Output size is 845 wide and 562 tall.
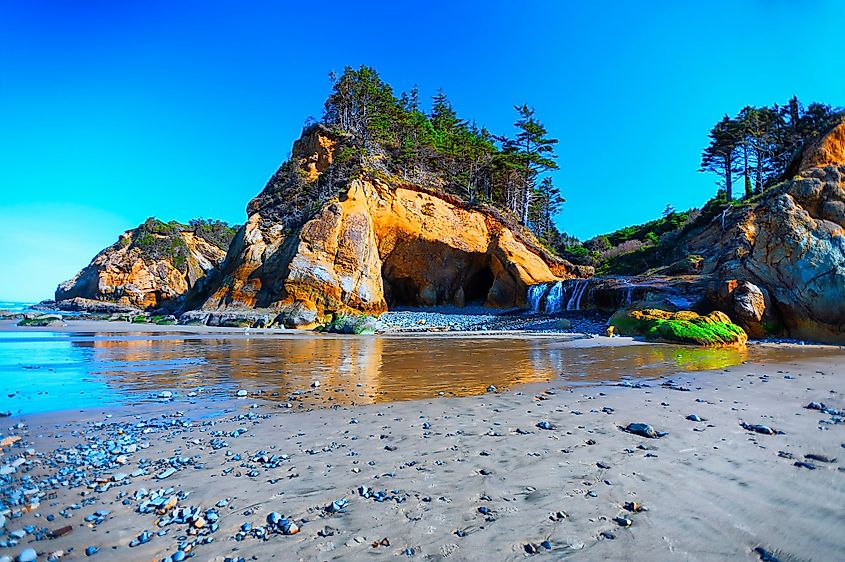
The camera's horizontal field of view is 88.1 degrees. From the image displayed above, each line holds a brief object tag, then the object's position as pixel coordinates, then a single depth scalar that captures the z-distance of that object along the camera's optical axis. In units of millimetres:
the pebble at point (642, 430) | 4195
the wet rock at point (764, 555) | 2146
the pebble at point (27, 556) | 2303
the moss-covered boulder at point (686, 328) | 13531
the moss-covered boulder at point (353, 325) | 20266
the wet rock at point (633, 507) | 2713
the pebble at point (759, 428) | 4196
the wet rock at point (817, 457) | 3401
